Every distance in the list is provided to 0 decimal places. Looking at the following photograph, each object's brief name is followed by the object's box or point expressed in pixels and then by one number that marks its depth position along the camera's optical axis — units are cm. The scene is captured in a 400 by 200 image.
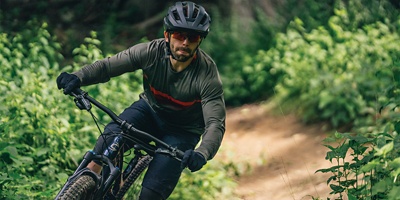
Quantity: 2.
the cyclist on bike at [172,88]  947
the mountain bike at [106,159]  883
